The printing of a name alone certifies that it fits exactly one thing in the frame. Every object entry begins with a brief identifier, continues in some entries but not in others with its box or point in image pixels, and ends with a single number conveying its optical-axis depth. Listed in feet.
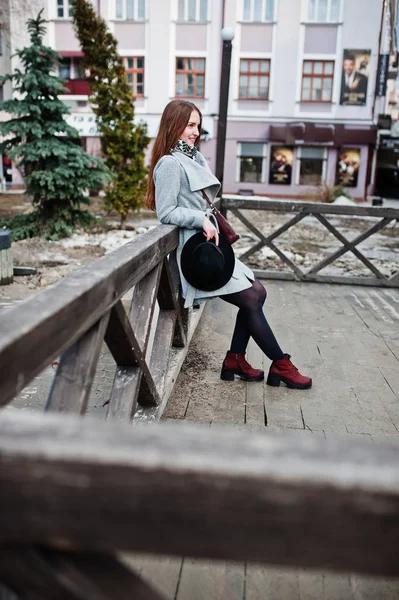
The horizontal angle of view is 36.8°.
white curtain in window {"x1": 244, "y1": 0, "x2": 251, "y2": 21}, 87.30
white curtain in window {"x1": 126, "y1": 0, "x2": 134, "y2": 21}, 88.40
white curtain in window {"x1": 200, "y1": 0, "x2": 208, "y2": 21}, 87.40
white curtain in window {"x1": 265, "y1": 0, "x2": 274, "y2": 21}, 86.94
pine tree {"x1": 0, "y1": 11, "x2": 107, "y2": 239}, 37.60
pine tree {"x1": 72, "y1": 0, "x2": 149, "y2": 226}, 44.11
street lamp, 22.94
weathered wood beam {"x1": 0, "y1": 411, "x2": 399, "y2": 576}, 2.53
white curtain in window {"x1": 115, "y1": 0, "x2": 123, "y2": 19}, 88.38
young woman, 10.63
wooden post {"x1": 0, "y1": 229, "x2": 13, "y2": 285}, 24.18
